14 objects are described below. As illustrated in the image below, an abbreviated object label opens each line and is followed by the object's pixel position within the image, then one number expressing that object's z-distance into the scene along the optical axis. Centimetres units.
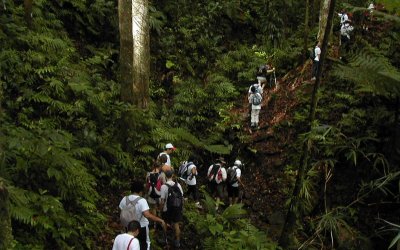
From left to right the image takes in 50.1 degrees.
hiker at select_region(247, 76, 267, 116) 1534
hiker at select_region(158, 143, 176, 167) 930
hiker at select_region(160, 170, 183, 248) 732
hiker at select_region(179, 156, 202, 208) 963
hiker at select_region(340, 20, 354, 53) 1471
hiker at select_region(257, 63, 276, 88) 1538
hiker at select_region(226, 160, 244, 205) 1047
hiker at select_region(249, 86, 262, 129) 1336
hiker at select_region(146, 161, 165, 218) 773
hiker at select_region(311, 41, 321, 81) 1366
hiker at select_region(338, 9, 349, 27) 1504
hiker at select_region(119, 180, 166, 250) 614
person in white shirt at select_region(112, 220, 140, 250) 513
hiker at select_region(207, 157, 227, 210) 1050
